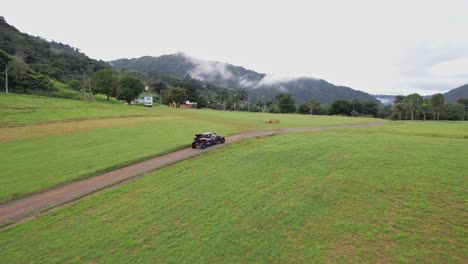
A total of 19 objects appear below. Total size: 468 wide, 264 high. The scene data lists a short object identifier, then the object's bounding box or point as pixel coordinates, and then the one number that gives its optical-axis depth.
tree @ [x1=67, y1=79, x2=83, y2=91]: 96.63
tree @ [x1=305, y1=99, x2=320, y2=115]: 115.62
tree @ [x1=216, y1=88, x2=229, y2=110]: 140.00
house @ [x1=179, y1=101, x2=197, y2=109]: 113.62
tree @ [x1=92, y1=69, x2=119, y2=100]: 83.31
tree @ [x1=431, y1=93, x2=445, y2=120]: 89.88
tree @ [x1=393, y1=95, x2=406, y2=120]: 100.69
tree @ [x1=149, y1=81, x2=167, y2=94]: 171.88
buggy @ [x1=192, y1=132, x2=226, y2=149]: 24.28
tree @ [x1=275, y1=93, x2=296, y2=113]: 125.19
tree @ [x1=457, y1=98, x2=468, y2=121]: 110.18
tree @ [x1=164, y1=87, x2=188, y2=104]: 106.75
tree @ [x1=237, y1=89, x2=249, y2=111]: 136.20
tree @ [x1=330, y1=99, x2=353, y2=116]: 119.69
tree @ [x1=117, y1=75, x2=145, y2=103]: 83.69
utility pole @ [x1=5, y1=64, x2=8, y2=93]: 57.29
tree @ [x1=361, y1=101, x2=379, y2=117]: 121.44
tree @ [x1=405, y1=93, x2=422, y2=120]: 94.00
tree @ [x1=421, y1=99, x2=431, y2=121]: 93.04
